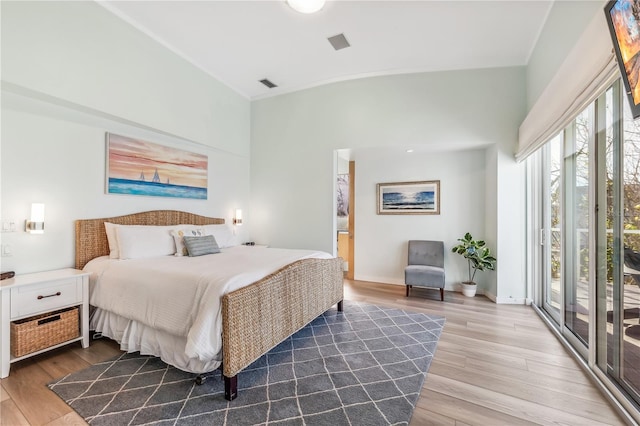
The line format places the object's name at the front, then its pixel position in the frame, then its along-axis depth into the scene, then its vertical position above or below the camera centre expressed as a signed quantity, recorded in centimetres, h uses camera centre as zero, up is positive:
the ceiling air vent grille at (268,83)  425 +211
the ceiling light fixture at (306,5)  251 +197
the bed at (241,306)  181 -76
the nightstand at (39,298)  199 -70
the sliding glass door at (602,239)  168 -16
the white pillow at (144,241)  281 -30
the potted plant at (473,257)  377 -57
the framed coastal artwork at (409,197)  449 +32
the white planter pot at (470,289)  403 -109
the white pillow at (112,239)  282 -28
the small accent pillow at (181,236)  315 -26
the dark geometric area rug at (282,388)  163 -121
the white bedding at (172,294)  180 -63
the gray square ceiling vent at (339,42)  320 +210
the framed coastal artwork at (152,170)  313 +57
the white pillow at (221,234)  373 -28
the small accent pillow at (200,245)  308 -37
